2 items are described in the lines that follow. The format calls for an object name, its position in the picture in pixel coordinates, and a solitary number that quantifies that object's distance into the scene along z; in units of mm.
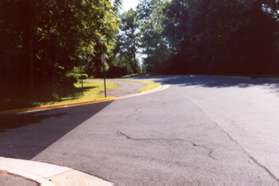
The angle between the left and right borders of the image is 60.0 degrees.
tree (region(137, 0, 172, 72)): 37916
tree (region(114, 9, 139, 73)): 41469
